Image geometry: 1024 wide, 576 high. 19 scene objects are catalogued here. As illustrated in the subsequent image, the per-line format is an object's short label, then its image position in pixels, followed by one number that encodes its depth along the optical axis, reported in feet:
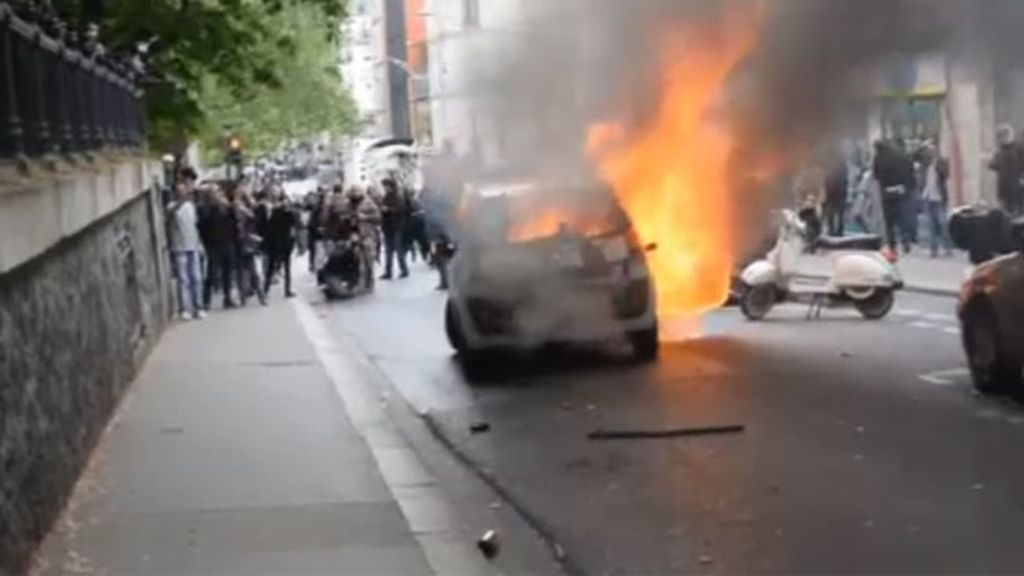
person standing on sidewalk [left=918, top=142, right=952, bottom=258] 84.07
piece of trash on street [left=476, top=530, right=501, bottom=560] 27.71
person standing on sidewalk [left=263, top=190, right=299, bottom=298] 88.79
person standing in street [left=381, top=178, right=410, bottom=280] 99.96
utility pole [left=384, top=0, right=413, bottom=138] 157.70
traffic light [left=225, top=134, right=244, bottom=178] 121.08
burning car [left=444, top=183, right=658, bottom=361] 50.01
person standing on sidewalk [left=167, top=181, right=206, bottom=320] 72.90
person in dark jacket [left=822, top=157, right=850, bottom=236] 78.57
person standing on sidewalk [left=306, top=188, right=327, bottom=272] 99.60
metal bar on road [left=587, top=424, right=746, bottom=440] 38.06
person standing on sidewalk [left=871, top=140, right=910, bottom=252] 84.12
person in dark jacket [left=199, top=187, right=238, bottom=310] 78.95
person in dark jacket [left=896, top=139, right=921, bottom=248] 84.84
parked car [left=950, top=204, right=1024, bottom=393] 40.24
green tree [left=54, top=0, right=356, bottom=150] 59.21
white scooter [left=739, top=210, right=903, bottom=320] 60.54
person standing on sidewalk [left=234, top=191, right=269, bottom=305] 81.41
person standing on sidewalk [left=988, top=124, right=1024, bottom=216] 67.26
